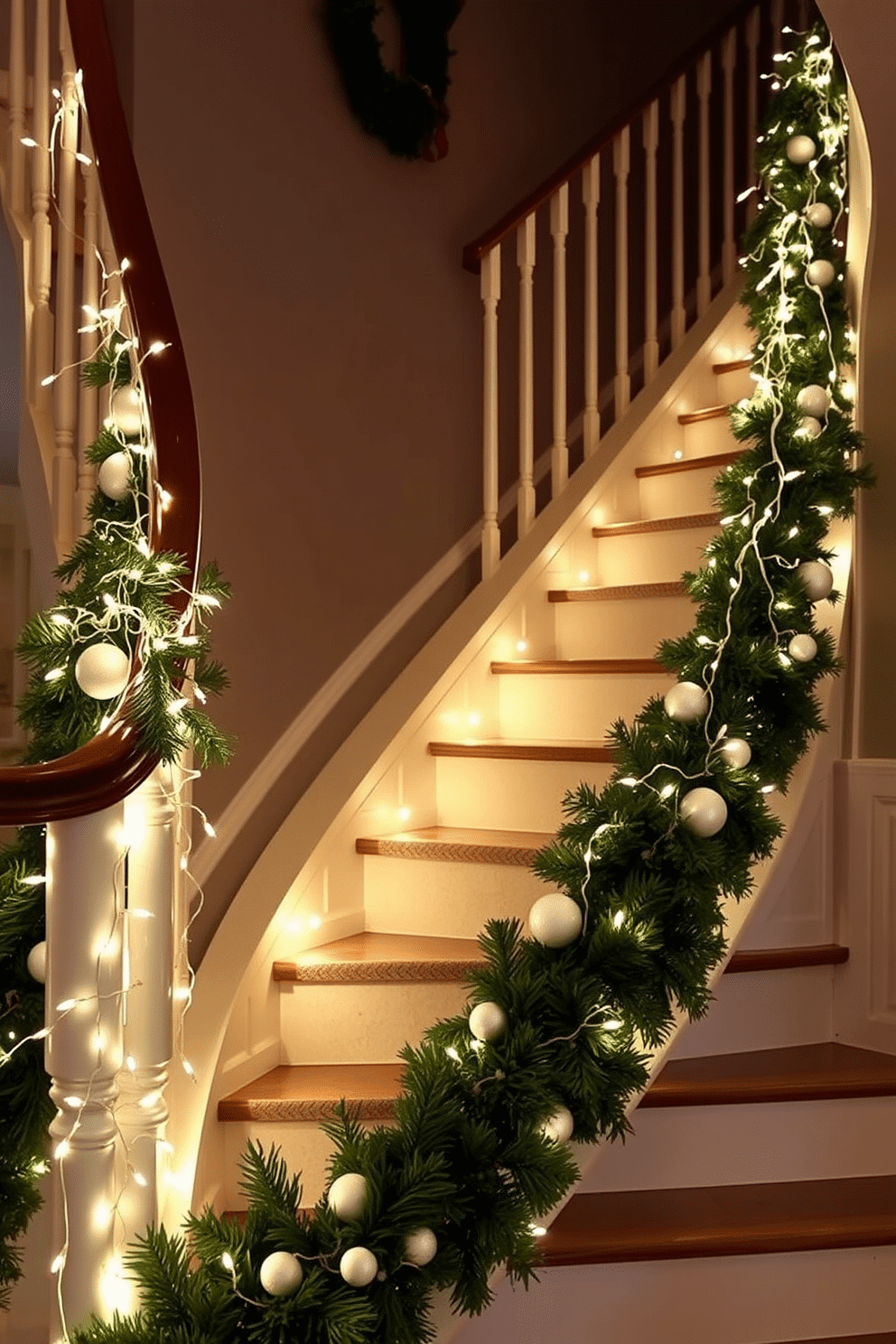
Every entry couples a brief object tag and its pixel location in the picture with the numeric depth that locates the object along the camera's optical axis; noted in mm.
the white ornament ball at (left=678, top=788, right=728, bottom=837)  1980
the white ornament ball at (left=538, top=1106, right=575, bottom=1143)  1775
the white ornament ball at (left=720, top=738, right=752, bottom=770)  2080
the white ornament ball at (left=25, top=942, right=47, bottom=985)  1714
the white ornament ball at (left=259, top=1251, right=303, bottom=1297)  1527
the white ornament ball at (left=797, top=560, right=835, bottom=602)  2322
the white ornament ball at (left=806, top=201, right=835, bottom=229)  2688
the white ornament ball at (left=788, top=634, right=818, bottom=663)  2250
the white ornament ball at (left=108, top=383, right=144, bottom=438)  1853
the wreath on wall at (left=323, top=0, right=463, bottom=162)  3496
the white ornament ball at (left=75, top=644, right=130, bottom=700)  1497
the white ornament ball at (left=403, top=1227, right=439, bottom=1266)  1596
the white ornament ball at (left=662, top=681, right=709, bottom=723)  2135
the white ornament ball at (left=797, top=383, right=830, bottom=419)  2516
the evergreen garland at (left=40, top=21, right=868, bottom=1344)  1579
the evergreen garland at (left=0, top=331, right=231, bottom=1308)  1519
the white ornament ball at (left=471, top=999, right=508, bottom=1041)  1797
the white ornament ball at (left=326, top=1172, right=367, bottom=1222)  1614
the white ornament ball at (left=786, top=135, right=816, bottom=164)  2771
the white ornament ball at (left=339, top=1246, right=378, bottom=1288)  1542
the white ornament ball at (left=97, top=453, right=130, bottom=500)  1881
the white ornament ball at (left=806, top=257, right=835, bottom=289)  2641
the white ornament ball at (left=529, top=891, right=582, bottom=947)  1872
